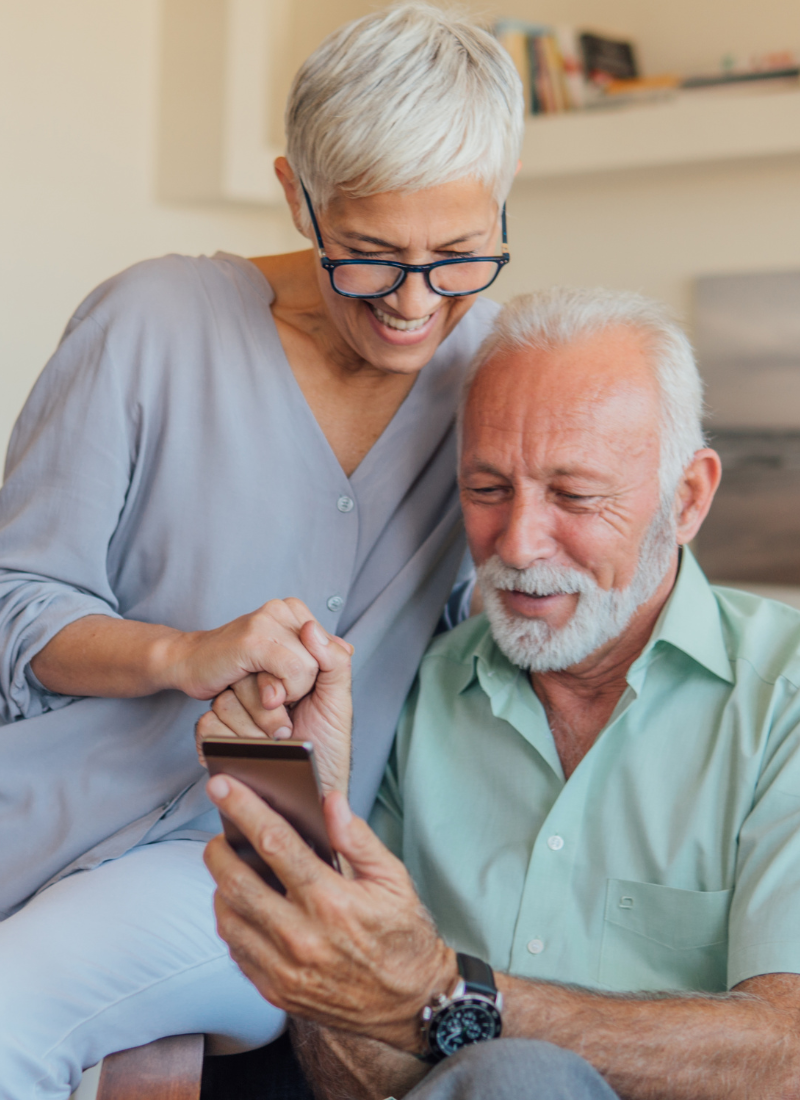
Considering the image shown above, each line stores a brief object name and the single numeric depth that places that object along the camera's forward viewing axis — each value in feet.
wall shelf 9.80
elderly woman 3.84
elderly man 3.45
